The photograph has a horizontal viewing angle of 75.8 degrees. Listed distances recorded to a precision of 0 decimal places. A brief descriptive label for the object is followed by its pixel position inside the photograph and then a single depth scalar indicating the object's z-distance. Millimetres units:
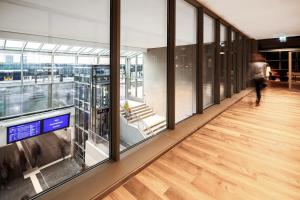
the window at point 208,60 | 5520
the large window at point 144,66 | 3760
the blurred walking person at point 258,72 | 6602
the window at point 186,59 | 4441
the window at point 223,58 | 6691
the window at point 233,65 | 7852
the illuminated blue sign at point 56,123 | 2761
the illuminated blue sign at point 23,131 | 2254
